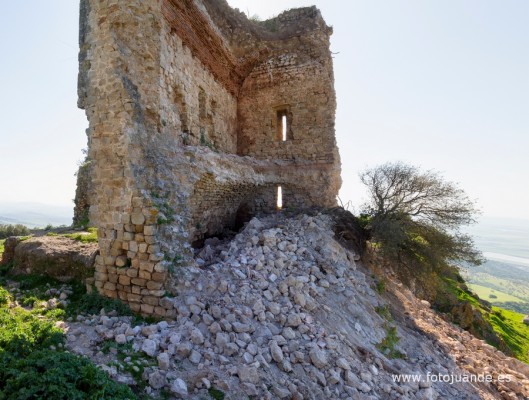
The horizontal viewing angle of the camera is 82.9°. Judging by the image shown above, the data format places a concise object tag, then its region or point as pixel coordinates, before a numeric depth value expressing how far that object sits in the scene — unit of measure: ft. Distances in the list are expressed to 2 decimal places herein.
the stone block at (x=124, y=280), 16.47
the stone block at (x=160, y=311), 15.44
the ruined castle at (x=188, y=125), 16.76
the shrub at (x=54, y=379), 8.64
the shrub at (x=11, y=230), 61.98
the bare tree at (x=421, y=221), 28.66
